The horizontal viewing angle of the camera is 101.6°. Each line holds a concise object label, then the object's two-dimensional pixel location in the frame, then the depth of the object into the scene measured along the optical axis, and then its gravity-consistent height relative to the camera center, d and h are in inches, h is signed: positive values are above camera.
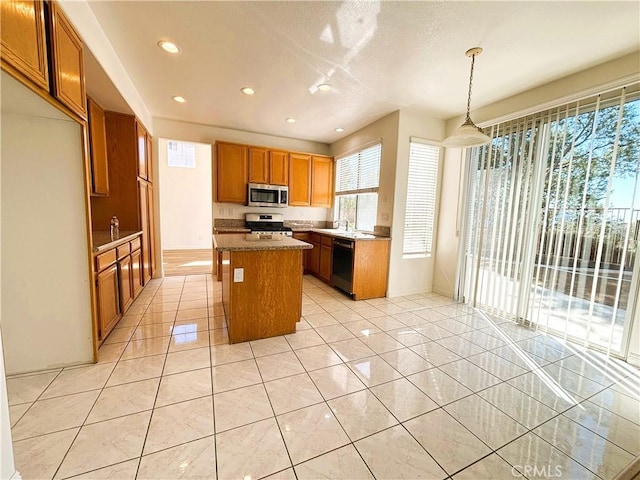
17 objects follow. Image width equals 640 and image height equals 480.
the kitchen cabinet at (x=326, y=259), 171.9 -30.9
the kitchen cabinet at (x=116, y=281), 87.8 -30.0
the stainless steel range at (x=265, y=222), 195.5 -8.5
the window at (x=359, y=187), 167.8 +19.2
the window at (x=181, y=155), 301.5 +61.6
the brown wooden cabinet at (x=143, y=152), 136.5 +31.0
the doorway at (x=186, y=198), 297.9 +11.5
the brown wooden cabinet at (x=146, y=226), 142.3 -10.9
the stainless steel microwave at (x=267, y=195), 186.2 +11.5
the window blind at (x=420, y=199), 151.0 +10.6
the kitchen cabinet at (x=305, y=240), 193.5 -21.2
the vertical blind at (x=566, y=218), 90.2 +1.1
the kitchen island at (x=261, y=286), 94.2 -28.3
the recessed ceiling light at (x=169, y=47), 89.3 +55.9
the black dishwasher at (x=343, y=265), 147.4 -30.2
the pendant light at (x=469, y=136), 84.8 +27.0
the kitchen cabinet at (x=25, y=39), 48.1 +32.5
